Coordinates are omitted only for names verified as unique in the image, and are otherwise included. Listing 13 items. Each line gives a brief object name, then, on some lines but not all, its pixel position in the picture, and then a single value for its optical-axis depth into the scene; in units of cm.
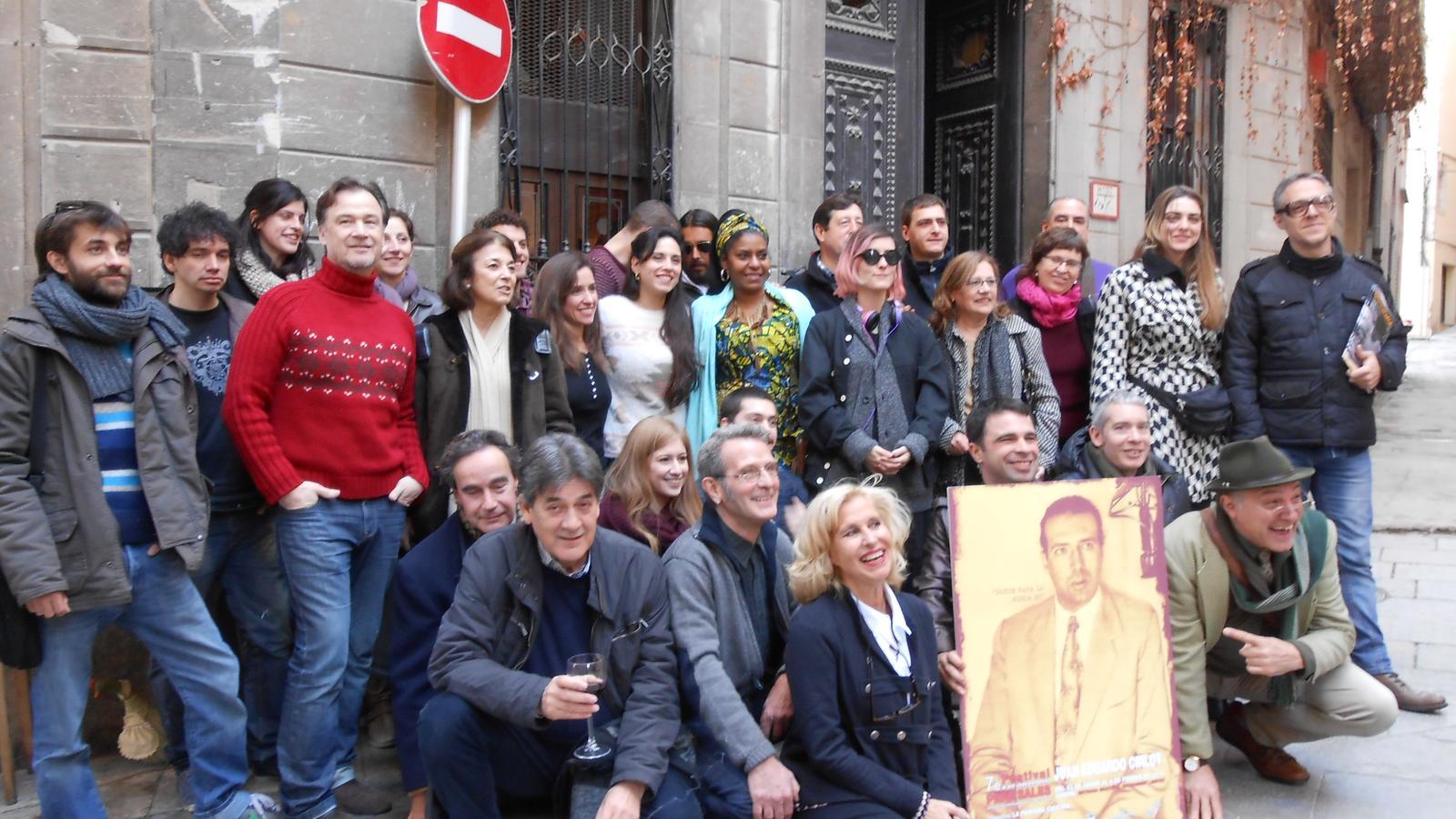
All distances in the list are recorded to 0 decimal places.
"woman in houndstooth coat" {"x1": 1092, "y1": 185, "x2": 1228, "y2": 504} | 528
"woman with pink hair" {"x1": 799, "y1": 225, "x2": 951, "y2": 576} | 501
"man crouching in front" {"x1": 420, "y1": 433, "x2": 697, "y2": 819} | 357
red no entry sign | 599
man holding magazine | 514
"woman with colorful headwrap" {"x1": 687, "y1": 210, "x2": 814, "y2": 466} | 532
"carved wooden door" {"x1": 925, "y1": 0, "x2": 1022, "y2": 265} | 997
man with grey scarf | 365
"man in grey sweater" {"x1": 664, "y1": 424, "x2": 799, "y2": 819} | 371
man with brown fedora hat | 411
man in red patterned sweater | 412
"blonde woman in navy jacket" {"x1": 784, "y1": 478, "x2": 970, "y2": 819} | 359
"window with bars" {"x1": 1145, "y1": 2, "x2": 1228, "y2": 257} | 1066
